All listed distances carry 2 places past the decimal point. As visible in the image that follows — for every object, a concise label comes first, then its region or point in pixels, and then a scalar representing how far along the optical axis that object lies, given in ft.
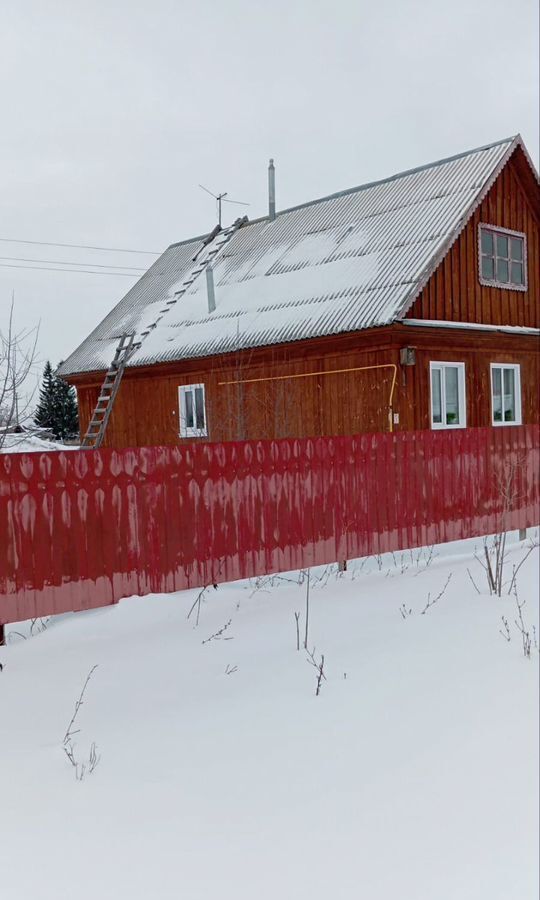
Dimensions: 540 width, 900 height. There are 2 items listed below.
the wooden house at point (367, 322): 42.93
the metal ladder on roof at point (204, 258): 59.06
